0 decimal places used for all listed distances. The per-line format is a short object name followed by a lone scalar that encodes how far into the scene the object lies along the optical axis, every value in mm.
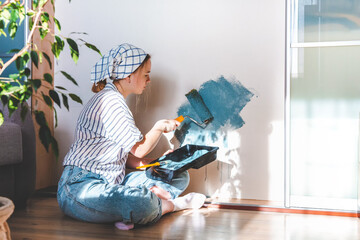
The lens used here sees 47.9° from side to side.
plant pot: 1037
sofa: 1842
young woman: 1706
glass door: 1916
